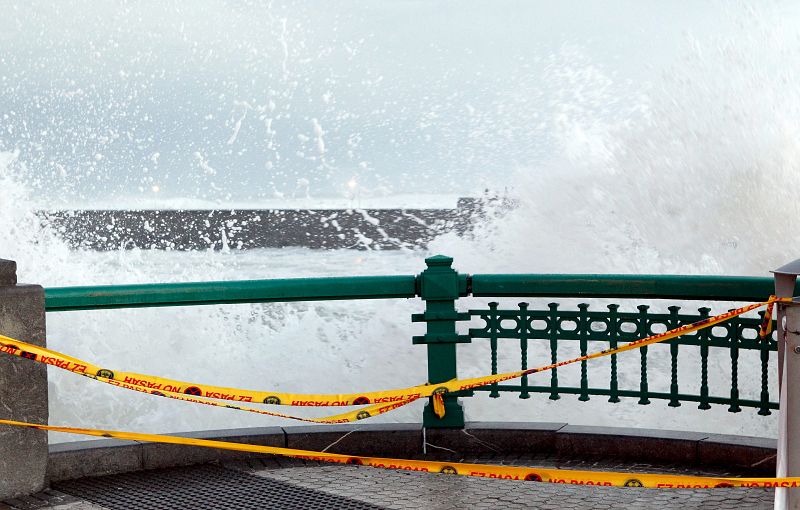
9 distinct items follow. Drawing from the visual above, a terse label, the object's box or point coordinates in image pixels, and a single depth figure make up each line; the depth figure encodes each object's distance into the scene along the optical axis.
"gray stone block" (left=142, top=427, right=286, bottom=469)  5.80
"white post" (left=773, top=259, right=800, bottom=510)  3.81
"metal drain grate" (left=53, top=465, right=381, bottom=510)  5.00
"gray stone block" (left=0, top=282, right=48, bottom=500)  5.04
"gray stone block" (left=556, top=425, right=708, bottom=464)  5.80
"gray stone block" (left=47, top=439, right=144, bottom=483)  5.58
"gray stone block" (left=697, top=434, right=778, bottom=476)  5.56
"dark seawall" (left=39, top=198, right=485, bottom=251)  56.91
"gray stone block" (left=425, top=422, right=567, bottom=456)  6.06
